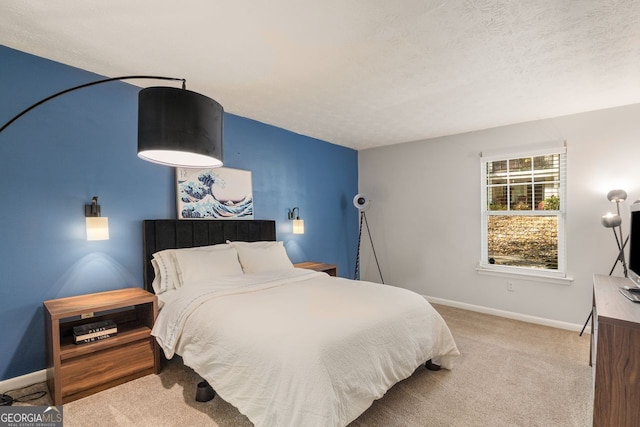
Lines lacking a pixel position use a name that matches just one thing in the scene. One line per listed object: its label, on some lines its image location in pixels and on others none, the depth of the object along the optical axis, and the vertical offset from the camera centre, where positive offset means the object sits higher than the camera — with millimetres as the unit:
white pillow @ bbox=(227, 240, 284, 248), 3403 -382
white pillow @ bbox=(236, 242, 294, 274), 3229 -523
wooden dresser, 1518 -823
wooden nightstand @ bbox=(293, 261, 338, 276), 3987 -746
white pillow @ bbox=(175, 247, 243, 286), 2777 -514
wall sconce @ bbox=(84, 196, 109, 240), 2477 -83
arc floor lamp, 1560 +464
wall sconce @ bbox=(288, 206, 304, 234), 4234 -203
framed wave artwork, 3195 +196
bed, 1576 -749
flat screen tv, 2240 -282
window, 3711 -46
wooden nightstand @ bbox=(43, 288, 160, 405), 2107 -997
